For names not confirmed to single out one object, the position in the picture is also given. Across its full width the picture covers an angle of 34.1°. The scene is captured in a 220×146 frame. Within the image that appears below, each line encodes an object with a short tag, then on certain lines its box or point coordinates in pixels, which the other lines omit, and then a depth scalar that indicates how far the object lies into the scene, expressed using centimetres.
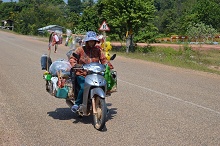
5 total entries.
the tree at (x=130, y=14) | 2898
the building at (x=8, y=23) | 12088
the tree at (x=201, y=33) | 4797
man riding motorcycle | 677
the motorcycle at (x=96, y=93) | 627
